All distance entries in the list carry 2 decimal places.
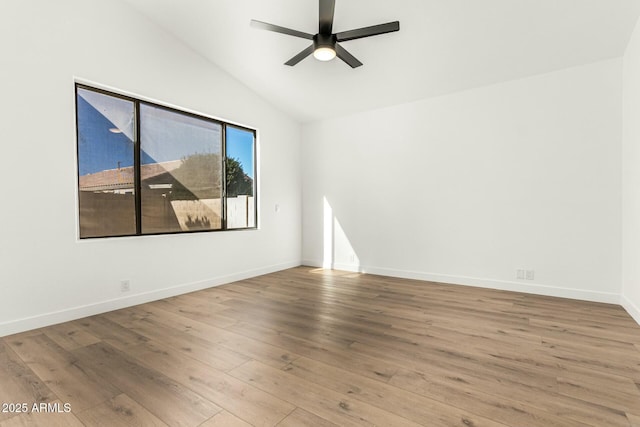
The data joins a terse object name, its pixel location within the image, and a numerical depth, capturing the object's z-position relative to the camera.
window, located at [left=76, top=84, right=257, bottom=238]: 3.28
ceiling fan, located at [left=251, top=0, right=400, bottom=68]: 2.65
